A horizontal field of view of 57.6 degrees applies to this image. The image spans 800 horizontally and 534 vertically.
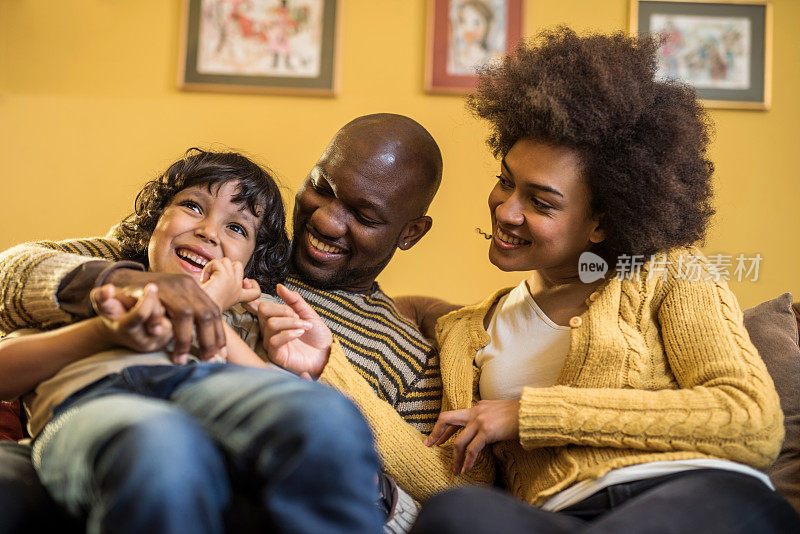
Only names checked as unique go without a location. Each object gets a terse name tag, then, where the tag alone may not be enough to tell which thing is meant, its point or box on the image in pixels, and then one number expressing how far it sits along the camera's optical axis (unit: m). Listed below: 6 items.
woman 1.22
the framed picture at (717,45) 2.54
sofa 1.46
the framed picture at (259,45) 2.61
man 1.62
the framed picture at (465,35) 2.58
